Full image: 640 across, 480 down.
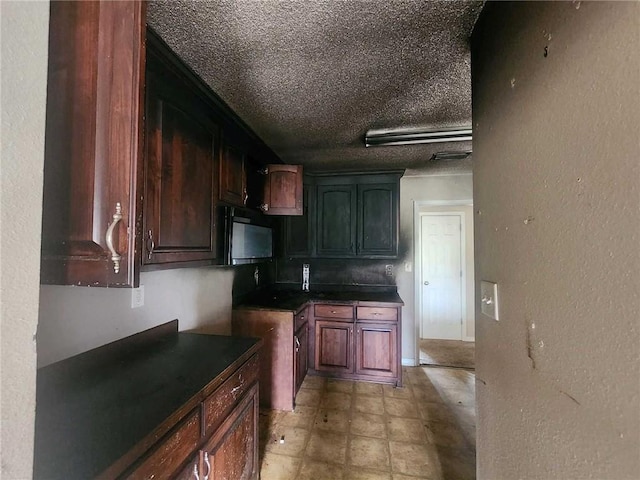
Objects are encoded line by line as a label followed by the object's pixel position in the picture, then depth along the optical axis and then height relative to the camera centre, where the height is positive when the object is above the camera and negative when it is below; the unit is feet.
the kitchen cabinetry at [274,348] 7.57 -2.75
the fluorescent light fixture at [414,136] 6.60 +2.83
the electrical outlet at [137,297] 4.66 -0.81
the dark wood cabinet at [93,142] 2.26 +0.92
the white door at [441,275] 13.78 -1.29
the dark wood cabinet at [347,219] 10.04 +1.17
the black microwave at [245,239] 5.92 +0.29
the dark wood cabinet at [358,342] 8.96 -3.06
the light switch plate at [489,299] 3.13 -0.58
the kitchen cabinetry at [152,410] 2.38 -1.70
